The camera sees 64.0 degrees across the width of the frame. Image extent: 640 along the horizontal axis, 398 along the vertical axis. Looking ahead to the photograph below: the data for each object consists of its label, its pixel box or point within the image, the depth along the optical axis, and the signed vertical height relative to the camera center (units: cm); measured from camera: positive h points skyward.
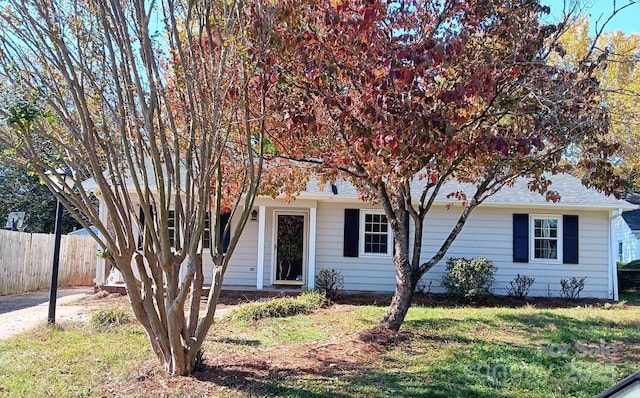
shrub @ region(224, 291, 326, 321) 948 -119
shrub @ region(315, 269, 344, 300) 1191 -82
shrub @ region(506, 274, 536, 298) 1297 -80
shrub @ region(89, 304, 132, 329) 859 -128
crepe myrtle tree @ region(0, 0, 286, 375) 506 +144
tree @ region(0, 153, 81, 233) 2675 +203
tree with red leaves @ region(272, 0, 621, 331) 515 +178
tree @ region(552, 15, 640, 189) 1789 +777
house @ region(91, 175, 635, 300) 1320 +24
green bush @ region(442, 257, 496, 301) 1201 -62
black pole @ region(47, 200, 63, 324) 862 -55
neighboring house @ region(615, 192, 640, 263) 2484 +121
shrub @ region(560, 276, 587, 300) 1298 -80
